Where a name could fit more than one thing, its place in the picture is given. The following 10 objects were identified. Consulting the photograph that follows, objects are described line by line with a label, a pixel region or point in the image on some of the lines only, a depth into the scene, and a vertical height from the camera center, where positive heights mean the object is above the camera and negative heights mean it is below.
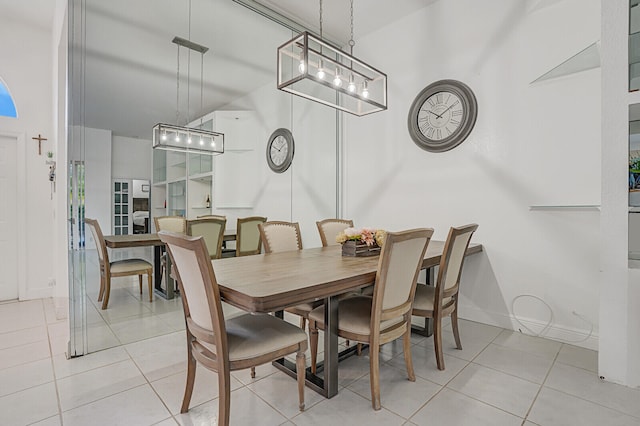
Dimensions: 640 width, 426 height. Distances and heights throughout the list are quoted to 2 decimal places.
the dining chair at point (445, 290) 2.10 -0.57
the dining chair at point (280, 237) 2.71 -0.24
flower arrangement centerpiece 2.38 -0.25
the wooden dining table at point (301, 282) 1.38 -0.36
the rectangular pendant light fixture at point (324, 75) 1.95 +0.97
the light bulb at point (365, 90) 2.50 +0.95
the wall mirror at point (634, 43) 1.97 +1.05
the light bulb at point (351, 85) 2.37 +0.94
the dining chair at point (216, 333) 1.36 -0.63
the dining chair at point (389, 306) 1.67 -0.55
